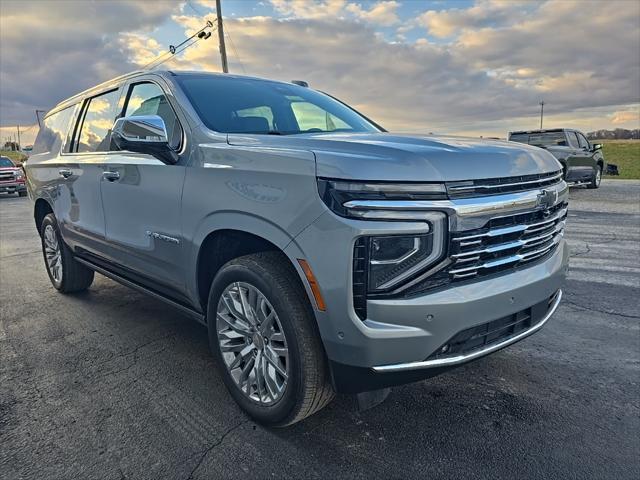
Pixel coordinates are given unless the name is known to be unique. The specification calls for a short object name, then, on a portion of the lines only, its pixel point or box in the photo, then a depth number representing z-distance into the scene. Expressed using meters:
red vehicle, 20.95
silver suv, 2.11
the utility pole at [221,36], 20.92
